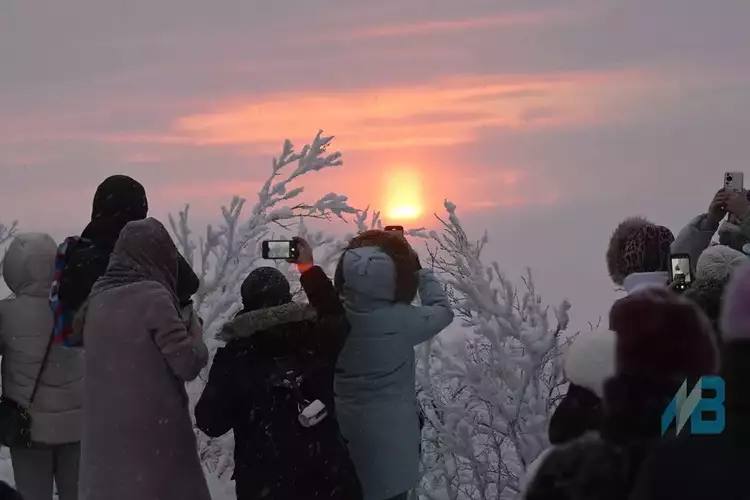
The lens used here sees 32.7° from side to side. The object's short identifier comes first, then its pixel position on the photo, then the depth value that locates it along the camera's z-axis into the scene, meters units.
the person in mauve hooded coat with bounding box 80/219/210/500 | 5.21
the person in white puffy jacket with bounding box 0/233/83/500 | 6.37
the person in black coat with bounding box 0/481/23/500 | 3.14
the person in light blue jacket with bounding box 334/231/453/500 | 5.71
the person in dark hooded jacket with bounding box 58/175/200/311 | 5.75
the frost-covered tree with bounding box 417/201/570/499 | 9.48
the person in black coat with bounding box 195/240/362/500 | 5.21
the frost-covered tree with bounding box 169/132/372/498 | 10.35
